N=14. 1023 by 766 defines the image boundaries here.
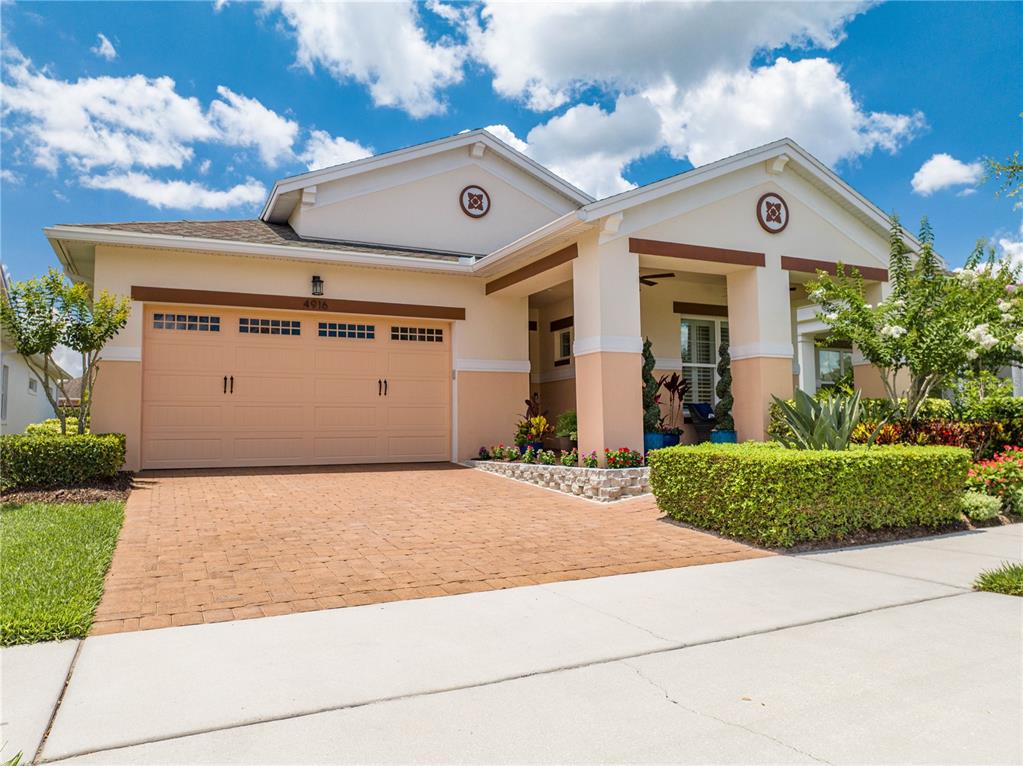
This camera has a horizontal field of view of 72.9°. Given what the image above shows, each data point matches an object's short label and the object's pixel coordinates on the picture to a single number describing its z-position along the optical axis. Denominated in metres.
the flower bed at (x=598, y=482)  9.78
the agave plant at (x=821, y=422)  7.79
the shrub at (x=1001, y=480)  8.85
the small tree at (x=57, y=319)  9.77
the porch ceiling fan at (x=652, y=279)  14.57
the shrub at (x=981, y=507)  8.19
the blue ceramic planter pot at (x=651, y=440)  11.92
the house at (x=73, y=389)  32.29
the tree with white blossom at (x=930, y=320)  10.66
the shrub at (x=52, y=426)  12.19
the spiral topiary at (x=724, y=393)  13.16
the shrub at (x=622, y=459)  10.70
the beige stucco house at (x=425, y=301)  11.53
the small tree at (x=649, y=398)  12.23
